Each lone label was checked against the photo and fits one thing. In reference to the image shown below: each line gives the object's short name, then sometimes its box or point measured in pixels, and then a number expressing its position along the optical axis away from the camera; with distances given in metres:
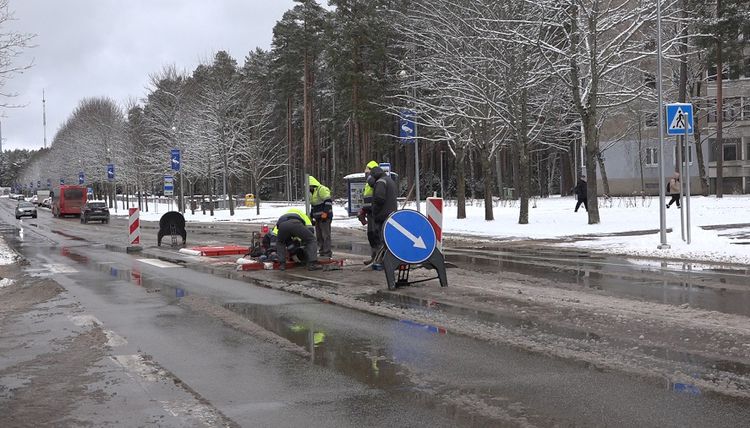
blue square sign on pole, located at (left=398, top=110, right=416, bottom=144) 26.09
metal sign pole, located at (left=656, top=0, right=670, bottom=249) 15.95
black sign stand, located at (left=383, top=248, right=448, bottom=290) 10.67
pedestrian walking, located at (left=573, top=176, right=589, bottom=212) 30.55
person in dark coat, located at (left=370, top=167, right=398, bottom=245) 13.21
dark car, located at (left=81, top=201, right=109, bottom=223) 48.72
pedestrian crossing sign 16.12
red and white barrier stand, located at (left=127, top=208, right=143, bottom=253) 21.66
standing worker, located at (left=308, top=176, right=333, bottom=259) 15.23
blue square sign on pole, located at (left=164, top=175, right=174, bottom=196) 45.46
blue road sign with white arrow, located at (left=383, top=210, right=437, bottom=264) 10.62
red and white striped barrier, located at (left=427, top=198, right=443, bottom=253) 12.33
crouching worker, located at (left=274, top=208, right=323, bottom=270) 13.62
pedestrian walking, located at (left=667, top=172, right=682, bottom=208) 29.23
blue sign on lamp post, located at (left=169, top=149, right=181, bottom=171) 41.09
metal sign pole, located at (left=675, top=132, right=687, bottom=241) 16.45
